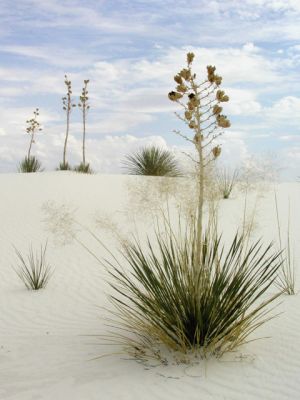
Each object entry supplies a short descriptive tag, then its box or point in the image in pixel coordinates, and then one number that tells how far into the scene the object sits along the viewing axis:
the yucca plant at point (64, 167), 17.11
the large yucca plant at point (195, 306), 3.59
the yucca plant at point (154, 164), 14.62
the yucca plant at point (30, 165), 17.41
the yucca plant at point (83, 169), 16.52
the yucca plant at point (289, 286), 5.38
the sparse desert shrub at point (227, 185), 12.25
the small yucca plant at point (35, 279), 6.89
